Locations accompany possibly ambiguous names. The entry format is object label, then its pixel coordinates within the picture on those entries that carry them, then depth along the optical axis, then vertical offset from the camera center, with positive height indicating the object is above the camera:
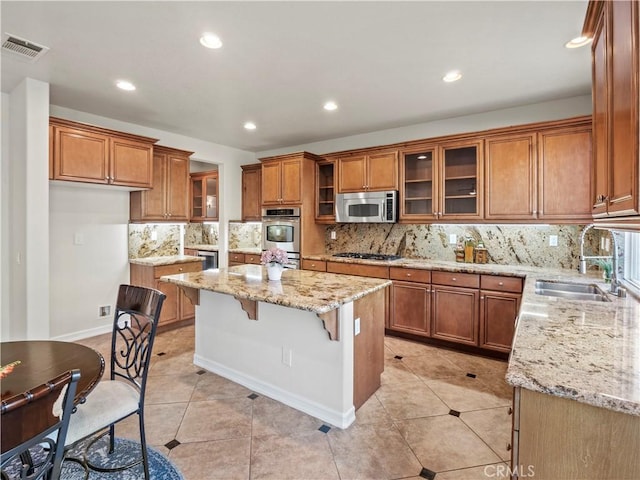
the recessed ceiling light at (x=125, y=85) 3.02 +1.47
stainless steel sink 2.42 -0.41
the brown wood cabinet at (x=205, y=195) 6.68 +0.95
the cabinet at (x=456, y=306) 3.28 -0.72
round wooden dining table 1.32 -0.58
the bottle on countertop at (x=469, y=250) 3.93 -0.12
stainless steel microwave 4.20 +0.45
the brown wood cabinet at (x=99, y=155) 3.33 +0.95
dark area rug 1.82 -1.31
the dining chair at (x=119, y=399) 1.51 -0.82
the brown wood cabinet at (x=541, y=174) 3.18 +0.68
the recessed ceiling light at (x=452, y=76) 2.83 +1.47
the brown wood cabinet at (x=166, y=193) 4.30 +0.65
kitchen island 2.23 -0.75
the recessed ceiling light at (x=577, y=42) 2.29 +1.43
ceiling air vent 2.36 +1.46
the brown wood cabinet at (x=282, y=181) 4.79 +0.91
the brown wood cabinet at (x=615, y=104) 1.13 +0.56
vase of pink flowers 2.63 -0.18
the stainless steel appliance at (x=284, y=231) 4.80 +0.15
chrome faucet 2.32 -0.22
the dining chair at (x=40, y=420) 0.80 -0.49
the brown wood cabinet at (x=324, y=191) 4.95 +0.76
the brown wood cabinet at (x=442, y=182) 3.76 +0.71
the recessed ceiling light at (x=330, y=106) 3.57 +1.51
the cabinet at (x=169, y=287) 4.18 -0.62
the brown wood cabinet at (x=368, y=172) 4.25 +0.93
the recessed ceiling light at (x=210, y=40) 2.29 +1.45
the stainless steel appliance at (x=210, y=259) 6.19 -0.36
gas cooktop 4.34 -0.22
